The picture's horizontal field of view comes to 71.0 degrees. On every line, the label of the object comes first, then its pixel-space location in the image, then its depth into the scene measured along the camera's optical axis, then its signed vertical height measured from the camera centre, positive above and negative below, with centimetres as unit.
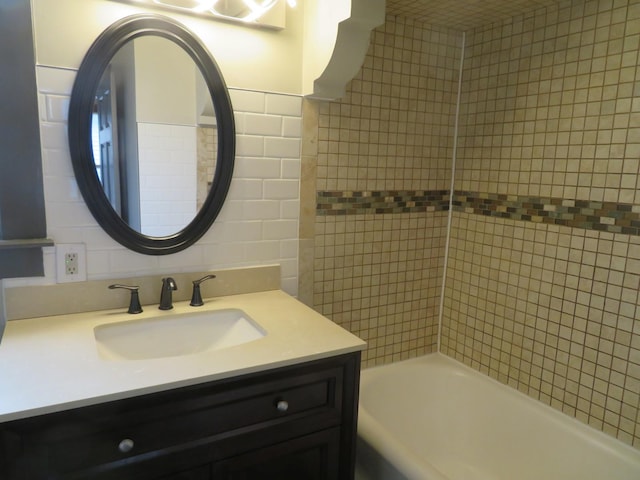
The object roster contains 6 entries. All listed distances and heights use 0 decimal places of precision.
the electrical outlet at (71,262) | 146 -32
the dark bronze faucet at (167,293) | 154 -43
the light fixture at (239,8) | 151 +55
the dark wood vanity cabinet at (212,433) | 99 -66
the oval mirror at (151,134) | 142 +10
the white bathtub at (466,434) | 161 -105
